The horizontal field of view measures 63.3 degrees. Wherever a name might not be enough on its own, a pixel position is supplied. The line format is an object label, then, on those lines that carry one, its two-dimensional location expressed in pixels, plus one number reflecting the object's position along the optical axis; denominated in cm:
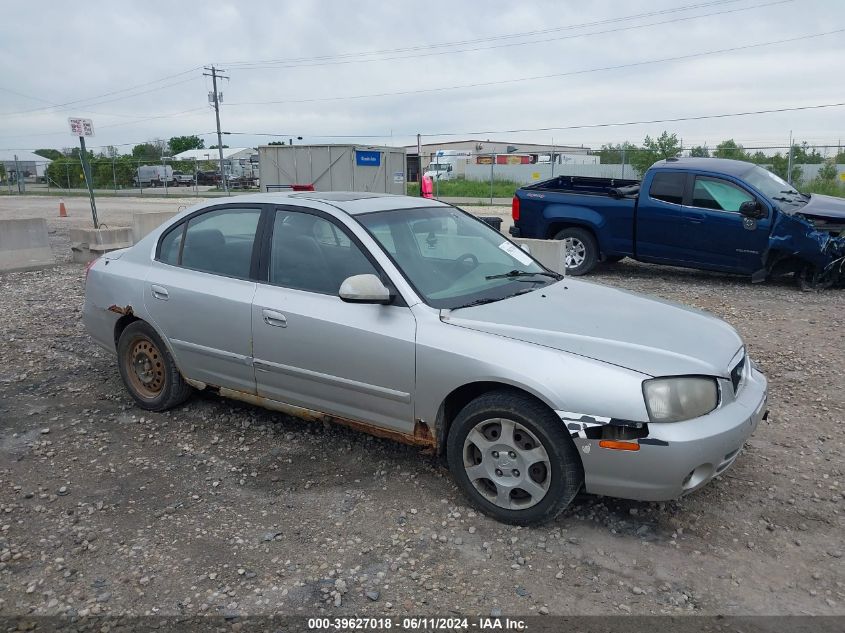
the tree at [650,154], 2525
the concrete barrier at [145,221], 1341
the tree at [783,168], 2108
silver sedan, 312
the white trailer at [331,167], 1927
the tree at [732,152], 2236
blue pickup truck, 872
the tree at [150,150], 7049
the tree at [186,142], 8481
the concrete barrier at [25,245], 1133
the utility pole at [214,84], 4494
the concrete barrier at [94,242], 1200
